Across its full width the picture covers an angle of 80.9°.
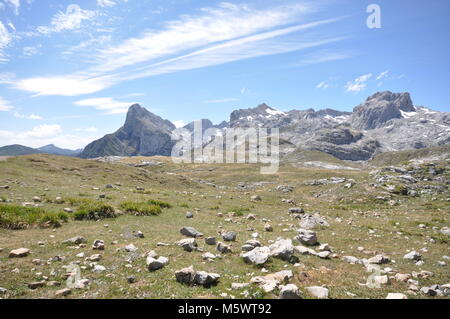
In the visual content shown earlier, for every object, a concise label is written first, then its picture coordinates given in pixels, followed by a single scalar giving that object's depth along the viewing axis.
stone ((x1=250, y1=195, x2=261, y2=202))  40.61
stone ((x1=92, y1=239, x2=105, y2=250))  12.80
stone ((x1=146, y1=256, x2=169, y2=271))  10.73
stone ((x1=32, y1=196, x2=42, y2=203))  22.42
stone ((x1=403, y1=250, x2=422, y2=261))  13.74
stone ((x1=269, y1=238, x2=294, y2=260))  12.51
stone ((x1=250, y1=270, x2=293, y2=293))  9.23
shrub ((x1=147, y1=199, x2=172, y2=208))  25.75
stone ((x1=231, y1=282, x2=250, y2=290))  9.34
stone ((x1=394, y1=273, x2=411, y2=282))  10.87
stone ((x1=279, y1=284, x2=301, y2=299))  8.52
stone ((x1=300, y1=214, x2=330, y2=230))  21.05
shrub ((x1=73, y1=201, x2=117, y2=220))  19.30
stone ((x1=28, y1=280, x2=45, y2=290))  8.87
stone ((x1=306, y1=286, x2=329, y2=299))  9.06
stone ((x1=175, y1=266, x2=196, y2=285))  9.71
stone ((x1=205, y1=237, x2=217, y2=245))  14.97
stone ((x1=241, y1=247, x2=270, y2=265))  11.78
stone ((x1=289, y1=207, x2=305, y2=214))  29.44
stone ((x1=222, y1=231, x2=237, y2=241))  15.82
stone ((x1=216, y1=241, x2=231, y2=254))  13.43
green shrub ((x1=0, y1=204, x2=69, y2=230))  15.93
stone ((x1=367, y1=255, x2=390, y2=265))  13.12
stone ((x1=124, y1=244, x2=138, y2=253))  12.75
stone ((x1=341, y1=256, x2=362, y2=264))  13.00
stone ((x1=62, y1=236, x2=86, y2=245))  13.52
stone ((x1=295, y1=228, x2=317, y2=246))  15.95
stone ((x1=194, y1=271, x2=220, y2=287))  9.54
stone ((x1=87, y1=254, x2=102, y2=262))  11.30
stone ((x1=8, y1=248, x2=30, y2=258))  11.28
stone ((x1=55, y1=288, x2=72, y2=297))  8.42
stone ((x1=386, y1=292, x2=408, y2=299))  8.94
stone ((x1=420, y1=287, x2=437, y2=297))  9.59
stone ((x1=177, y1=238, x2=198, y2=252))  13.30
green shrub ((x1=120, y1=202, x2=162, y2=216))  22.12
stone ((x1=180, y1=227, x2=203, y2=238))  16.59
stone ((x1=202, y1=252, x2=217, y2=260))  12.34
